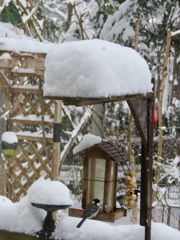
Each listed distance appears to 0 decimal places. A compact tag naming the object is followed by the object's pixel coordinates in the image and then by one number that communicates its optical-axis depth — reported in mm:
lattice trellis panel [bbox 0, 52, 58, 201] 4480
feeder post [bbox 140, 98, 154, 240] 1952
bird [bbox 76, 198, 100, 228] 2094
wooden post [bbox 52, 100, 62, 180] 4246
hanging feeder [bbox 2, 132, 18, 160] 4273
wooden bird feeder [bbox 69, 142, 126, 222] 2225
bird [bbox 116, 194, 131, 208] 2310
